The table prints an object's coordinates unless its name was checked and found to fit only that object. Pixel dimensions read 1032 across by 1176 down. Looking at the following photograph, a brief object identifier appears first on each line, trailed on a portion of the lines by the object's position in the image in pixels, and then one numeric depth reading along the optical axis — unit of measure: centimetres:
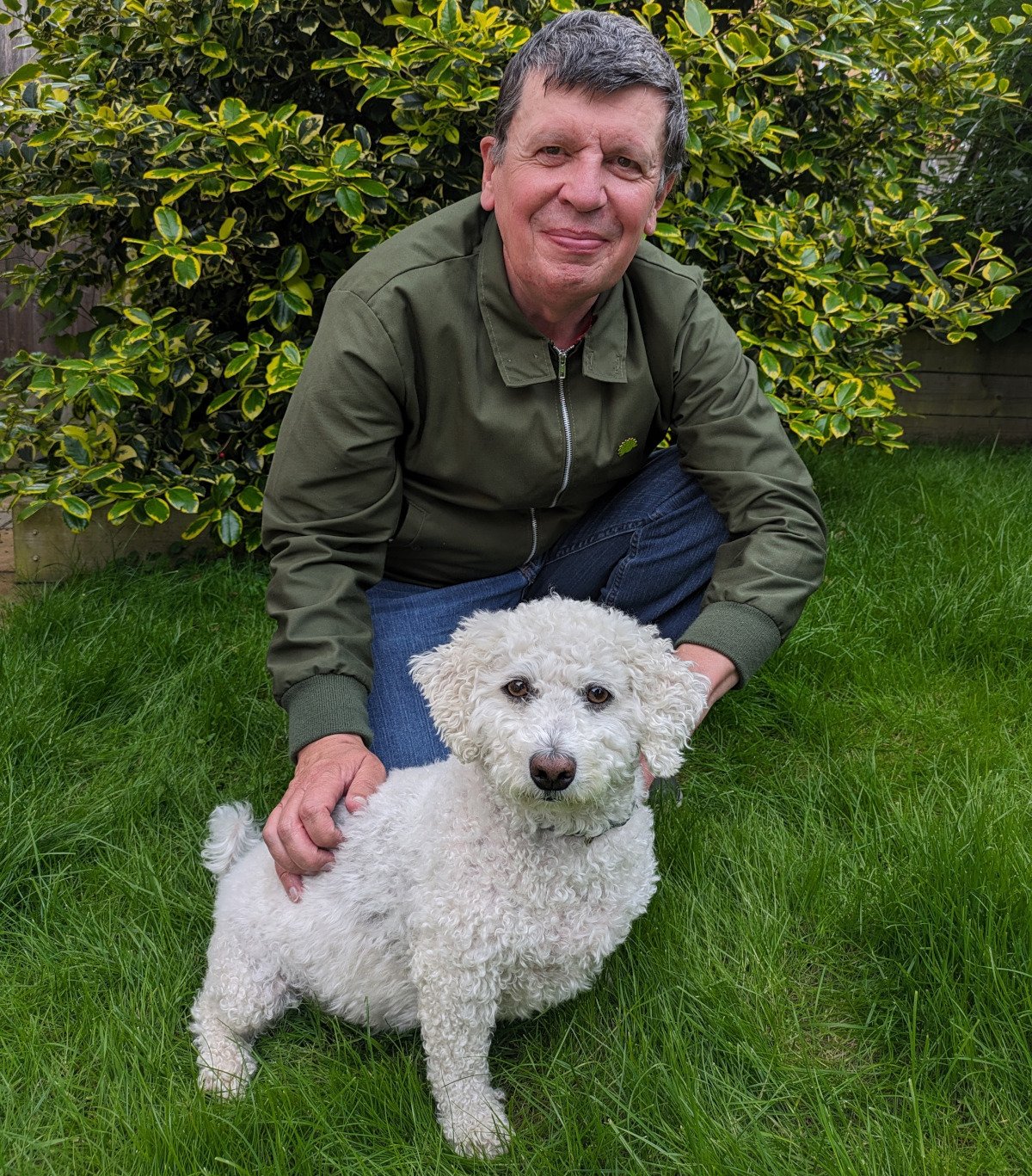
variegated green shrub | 311
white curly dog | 168
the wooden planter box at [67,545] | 379
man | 213
